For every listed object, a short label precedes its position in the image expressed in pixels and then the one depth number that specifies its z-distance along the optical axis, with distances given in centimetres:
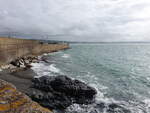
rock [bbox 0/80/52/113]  215
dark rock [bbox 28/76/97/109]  848
